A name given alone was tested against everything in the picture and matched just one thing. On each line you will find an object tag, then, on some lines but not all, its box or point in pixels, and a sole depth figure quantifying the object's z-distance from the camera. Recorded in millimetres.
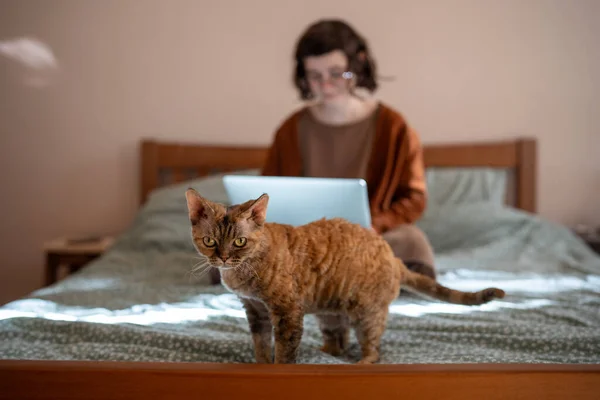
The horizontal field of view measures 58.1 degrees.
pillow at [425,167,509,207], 2672
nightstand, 2584
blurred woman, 1765
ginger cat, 899
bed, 765
